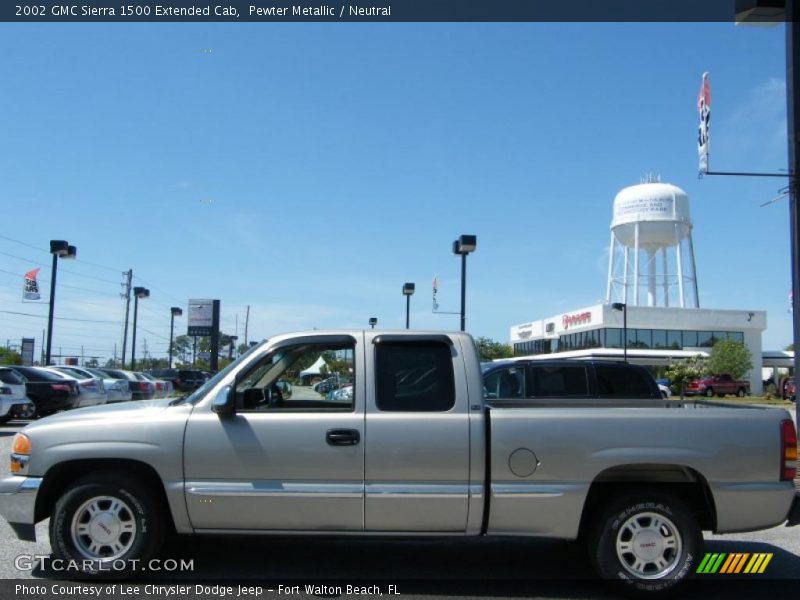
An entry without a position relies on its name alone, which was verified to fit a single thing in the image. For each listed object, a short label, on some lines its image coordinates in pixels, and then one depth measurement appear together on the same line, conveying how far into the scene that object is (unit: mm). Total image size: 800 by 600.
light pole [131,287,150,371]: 46875
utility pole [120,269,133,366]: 56812
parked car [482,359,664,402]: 12031
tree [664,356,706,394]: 46906
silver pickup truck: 5504
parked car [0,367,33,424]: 17281
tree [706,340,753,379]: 55812
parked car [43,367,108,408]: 21172
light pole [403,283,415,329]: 31266
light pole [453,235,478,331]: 21594
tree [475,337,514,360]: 61250
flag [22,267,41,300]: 39594
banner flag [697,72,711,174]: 14828
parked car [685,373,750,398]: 48875
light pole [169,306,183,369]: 55938
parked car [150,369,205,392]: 34034
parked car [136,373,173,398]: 29509
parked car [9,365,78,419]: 19797
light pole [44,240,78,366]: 30328
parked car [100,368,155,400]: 27719
